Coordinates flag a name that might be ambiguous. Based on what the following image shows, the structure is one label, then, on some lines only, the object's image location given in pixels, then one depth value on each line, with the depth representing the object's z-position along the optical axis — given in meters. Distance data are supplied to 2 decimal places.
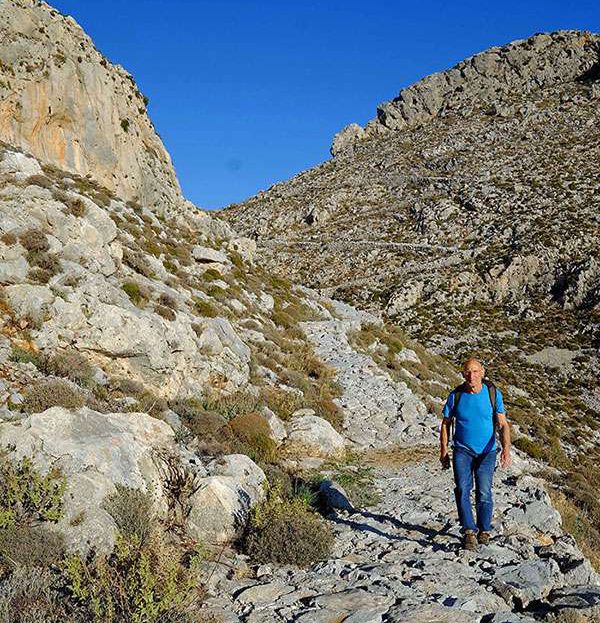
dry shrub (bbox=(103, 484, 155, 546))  5.73
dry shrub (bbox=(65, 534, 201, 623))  4.04
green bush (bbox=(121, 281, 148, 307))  13.72
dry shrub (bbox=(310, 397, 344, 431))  13.95
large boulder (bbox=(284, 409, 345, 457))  11.20
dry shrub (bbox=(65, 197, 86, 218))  15.95
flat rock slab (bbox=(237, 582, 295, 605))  5.17
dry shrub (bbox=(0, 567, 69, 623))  4.03
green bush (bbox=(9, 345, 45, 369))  9.19
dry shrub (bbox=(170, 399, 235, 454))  9.07
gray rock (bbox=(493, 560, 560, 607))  5.43
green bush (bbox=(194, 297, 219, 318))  17.16
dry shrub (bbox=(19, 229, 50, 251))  12.55
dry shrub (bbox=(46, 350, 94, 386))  9.45
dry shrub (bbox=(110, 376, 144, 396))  10.24
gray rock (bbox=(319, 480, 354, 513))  8.23
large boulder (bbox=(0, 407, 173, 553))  5.67
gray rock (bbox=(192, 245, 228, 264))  25.06
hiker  6.71
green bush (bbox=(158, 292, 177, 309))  14.62
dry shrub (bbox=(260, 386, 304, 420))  13.02
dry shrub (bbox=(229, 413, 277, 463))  9.80
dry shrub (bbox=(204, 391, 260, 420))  11.38
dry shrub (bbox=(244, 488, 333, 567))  6.11
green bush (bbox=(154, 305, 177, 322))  13.29
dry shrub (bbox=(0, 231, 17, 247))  12.35
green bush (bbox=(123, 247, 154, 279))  16.91
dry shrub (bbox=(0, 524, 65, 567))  5.03
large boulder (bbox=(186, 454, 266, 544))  6.52
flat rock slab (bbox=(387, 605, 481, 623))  4.72
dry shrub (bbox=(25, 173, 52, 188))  16.73
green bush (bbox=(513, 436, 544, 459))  17.28
